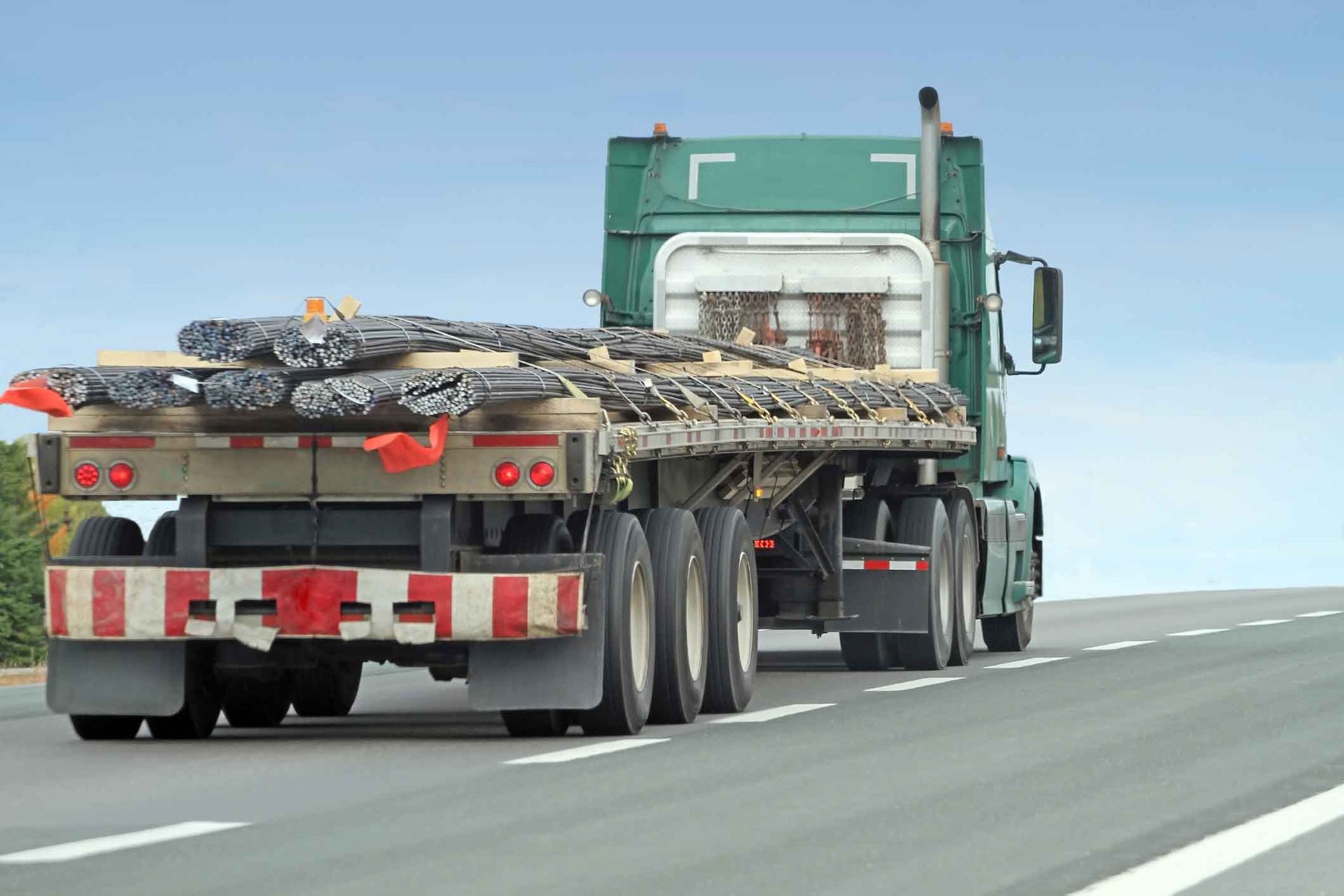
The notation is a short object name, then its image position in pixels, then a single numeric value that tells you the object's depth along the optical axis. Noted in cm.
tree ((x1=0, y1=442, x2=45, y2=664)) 6059
